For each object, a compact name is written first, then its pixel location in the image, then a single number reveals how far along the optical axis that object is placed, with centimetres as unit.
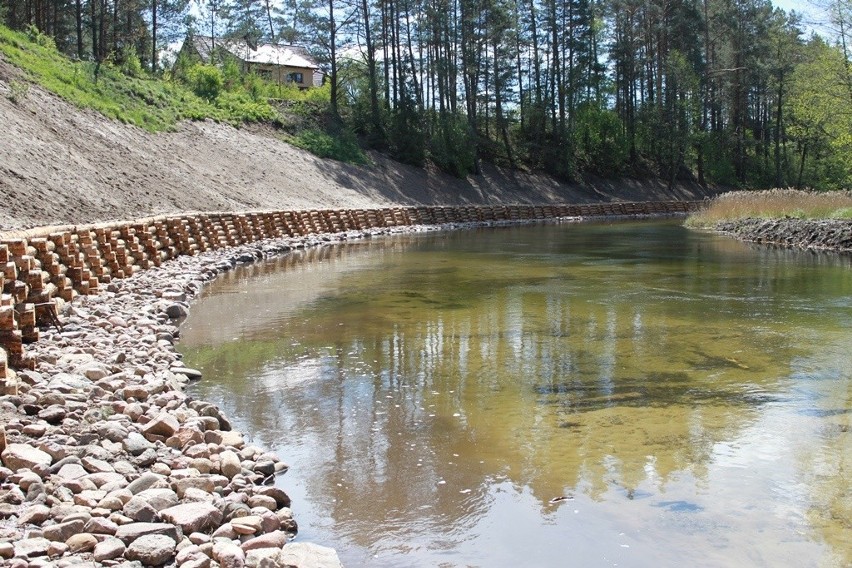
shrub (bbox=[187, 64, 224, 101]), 3950
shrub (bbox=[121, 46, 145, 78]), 3566
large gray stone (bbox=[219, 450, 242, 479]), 561
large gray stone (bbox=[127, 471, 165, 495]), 515
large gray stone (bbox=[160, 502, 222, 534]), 473
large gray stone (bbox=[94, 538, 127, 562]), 431
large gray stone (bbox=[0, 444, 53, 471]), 532
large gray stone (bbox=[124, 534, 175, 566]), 434
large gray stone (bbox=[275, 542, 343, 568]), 443
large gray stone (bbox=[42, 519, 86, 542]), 446
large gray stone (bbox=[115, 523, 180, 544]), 453
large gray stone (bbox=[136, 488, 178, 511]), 492
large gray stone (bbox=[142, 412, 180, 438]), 632
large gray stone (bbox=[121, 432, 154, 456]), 594
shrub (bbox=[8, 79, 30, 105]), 2341
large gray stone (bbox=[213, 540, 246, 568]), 430
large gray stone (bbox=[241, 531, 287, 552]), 457
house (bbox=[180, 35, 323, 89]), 5197
